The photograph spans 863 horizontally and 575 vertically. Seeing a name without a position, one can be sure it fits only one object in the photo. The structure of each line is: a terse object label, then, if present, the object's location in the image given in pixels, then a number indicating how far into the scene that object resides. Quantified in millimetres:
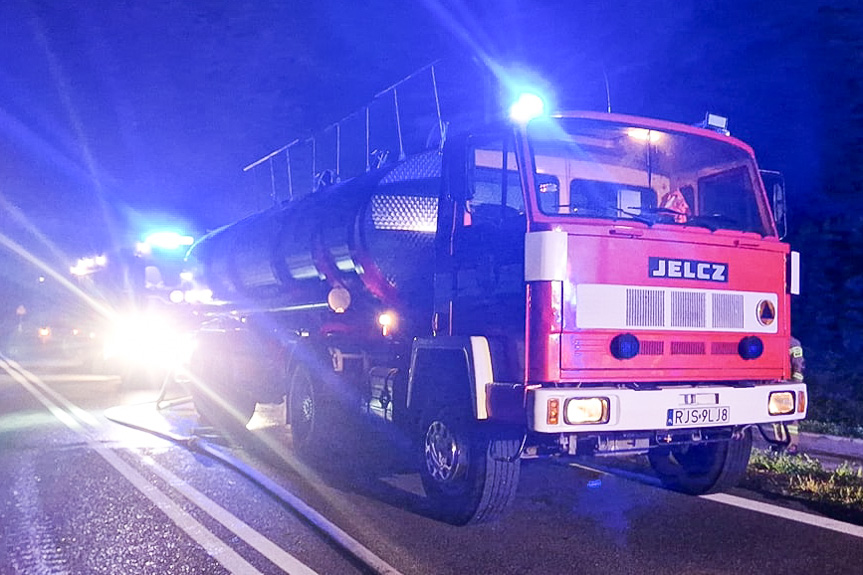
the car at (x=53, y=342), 22094
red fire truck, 5137
